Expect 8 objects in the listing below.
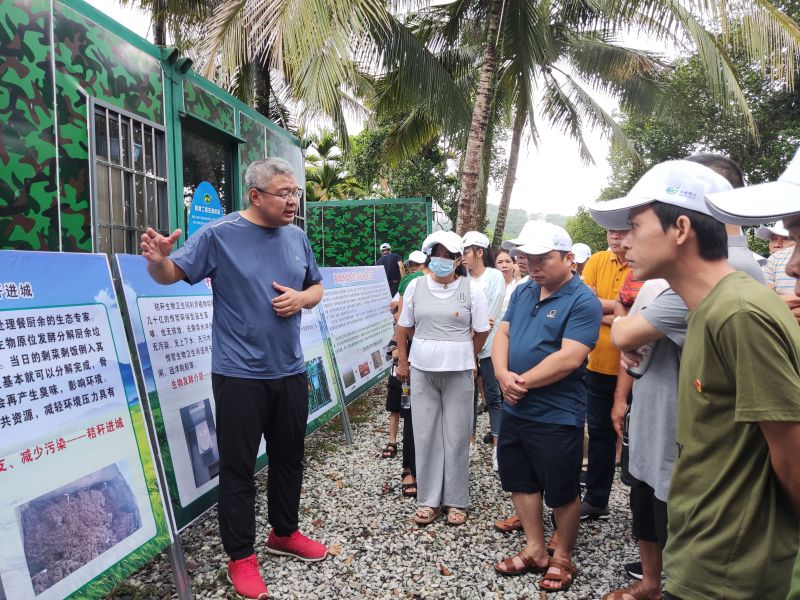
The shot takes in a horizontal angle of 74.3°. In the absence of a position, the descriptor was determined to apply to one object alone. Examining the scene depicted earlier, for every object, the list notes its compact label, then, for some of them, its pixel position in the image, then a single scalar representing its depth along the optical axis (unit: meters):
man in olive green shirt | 1.08
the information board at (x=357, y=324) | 5.45
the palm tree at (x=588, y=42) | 6.70
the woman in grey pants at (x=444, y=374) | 3.54
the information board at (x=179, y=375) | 2.64
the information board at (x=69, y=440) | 1.88
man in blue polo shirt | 2.71
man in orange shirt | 3.37
